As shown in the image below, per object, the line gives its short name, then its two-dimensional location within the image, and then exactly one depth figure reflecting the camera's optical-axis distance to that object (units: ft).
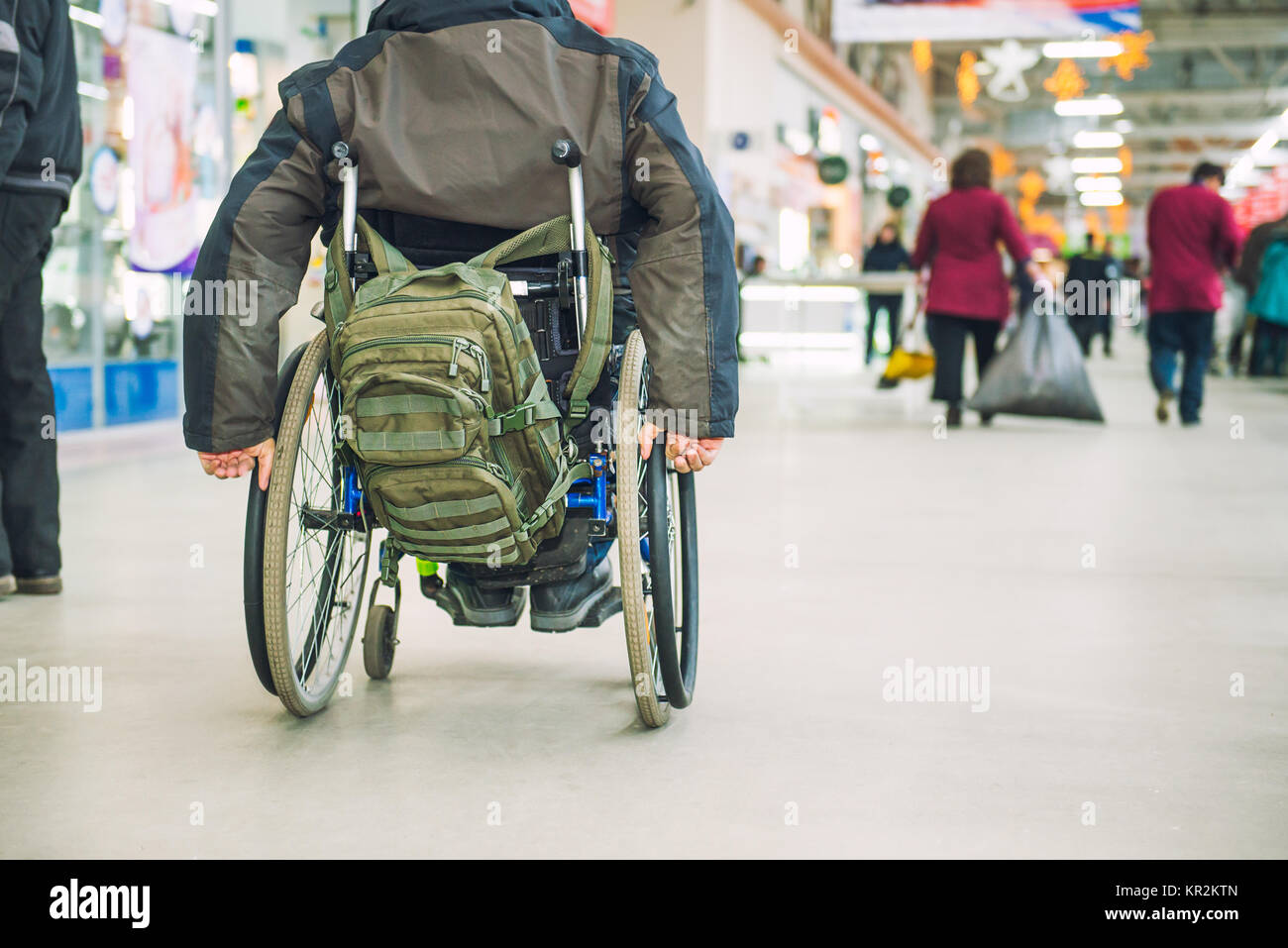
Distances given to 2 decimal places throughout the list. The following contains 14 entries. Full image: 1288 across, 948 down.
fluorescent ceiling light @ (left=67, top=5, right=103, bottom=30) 22.77
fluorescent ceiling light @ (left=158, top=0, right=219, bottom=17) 26.27
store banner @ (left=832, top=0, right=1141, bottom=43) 34.04
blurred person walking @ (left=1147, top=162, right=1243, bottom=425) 28.99
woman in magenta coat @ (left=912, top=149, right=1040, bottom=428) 28.40
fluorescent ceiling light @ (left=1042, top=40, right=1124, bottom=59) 54.44
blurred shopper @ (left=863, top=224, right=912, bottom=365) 50.21
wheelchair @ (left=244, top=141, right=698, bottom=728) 7.75
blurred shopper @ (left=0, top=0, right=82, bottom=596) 11.25
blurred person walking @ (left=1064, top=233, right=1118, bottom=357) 54.75
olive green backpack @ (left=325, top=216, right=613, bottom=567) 7.36
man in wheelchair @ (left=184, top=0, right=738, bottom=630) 7.80
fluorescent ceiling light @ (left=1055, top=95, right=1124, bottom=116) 91.40
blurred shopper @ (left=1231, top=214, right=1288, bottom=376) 41.52
